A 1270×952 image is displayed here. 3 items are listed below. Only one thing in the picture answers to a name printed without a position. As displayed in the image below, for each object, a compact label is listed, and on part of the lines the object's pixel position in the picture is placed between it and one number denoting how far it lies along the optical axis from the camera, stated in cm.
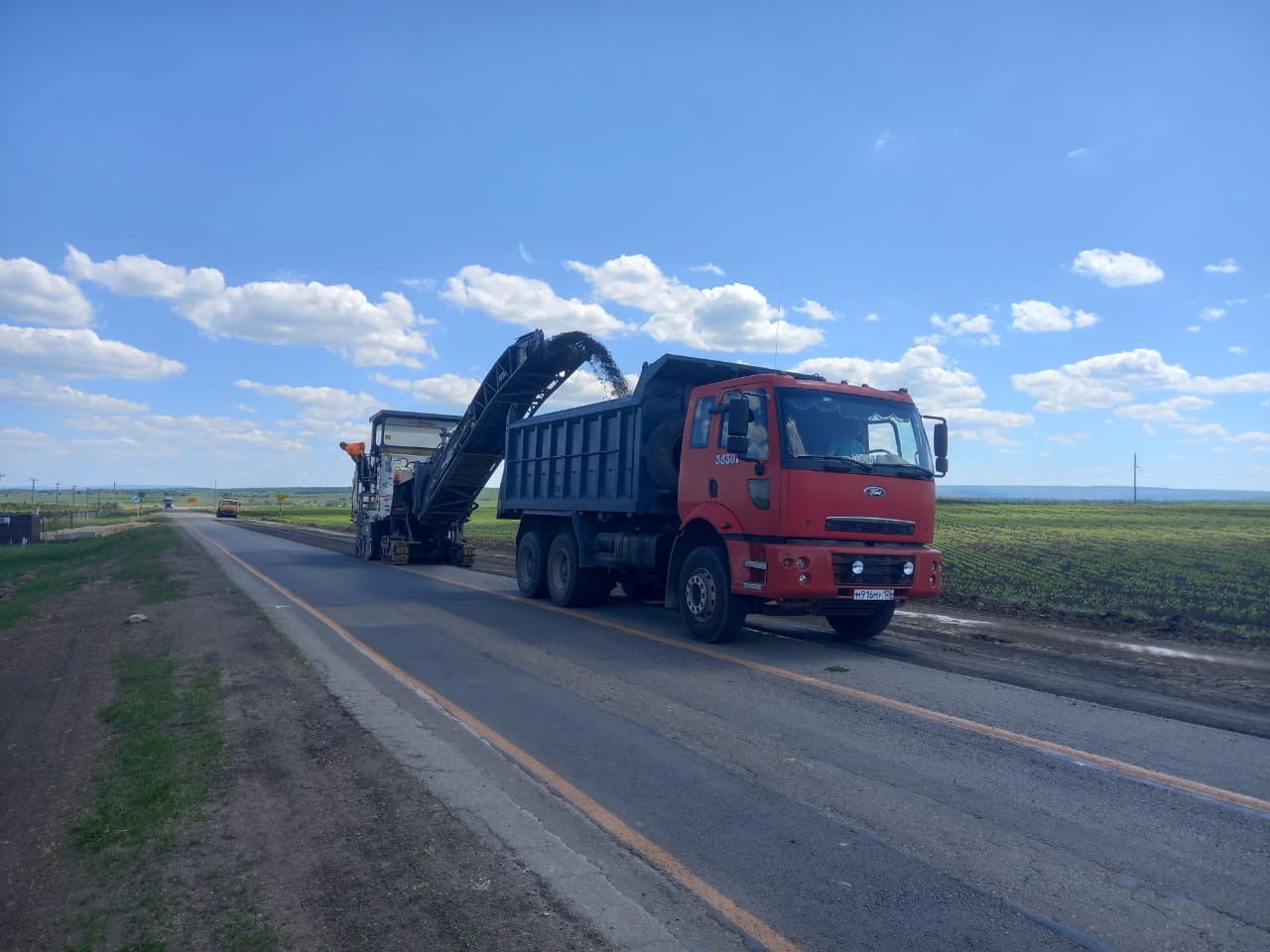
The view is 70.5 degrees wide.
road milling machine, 1934
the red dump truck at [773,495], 934
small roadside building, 4204
